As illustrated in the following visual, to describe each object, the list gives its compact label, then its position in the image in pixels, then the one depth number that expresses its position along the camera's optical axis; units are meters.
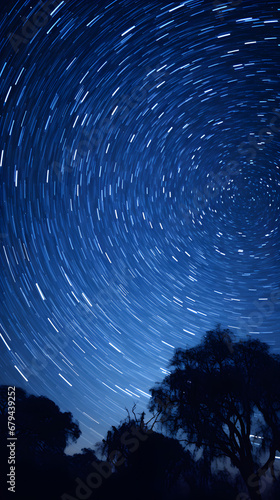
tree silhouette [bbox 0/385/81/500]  12.21
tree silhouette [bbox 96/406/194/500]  13.20
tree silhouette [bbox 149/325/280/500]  12.68
